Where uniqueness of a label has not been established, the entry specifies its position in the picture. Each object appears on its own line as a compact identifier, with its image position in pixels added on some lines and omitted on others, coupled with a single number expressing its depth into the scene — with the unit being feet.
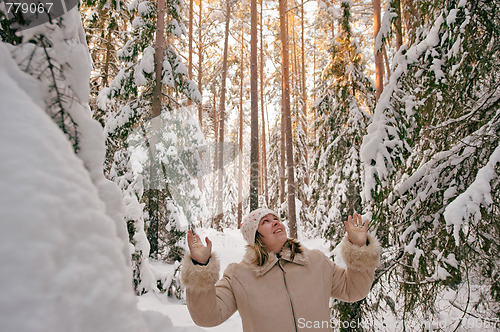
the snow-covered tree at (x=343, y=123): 22.17
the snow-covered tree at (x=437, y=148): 8.57
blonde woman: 6.59
